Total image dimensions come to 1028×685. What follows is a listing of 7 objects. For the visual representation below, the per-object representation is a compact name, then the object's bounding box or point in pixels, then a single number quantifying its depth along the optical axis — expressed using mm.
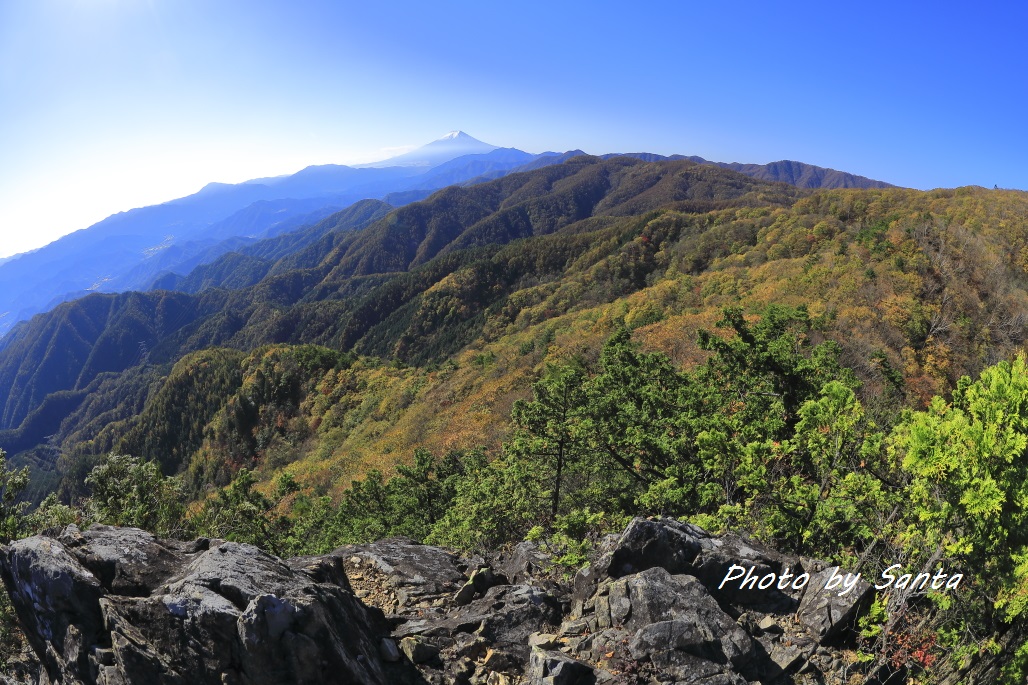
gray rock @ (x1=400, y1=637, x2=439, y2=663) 8109
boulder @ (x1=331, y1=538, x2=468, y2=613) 10500
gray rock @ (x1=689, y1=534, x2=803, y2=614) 9273
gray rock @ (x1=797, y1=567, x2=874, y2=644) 8531
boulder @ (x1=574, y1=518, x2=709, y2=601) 9438
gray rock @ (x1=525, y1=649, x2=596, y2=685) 6996
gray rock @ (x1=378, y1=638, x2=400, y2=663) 7879
